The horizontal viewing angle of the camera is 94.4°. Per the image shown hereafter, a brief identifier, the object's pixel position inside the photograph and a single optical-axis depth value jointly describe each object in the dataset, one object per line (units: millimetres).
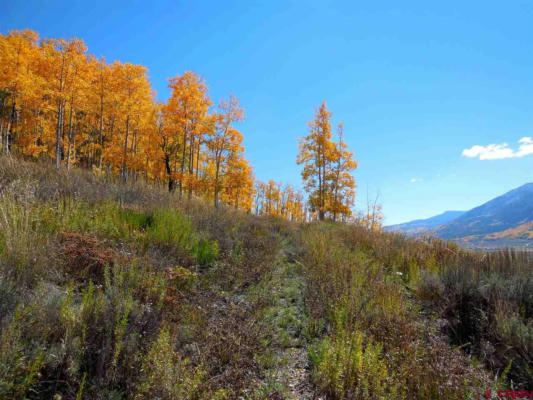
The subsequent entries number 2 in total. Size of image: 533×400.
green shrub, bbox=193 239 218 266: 4863
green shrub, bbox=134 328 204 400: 1814
